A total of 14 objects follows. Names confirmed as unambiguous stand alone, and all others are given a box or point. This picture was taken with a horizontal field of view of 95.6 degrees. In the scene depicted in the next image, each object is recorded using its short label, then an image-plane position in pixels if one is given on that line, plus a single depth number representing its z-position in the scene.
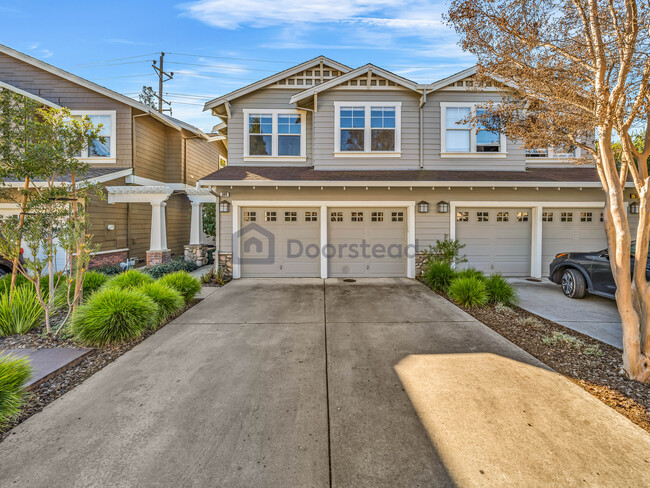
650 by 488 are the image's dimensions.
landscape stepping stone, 3.16
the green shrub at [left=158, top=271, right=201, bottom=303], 6.00
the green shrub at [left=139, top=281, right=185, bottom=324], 5.03
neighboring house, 9.20
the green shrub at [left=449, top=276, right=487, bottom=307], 5.69
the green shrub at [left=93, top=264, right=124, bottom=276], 8.78
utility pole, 18.84
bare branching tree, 3.11
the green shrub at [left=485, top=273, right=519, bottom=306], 5.82
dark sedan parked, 5.69
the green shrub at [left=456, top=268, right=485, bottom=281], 6.57
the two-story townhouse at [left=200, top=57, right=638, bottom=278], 8.41
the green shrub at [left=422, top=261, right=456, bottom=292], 6.93
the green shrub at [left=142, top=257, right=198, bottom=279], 8.54
